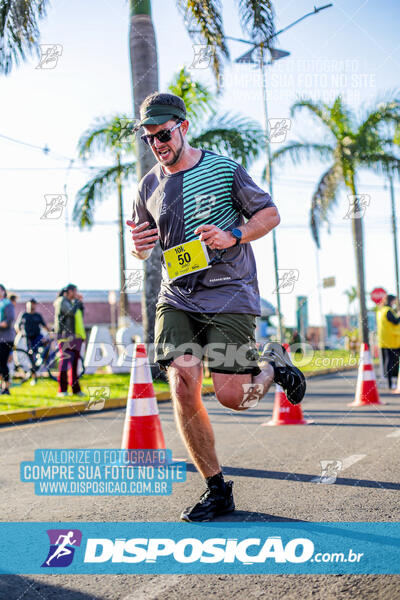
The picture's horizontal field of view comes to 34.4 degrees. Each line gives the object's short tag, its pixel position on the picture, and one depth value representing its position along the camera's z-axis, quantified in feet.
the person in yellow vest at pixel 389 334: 36.83
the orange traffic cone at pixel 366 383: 28.94
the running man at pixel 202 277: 10.75
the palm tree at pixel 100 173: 48.83
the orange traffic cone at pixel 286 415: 22.84
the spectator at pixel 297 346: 84.44
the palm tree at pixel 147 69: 34.40
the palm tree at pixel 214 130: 46.71
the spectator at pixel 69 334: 32.86
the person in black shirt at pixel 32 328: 39.99
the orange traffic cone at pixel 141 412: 15.70
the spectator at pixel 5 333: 32.63
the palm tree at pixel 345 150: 62.59
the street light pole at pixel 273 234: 61.16
